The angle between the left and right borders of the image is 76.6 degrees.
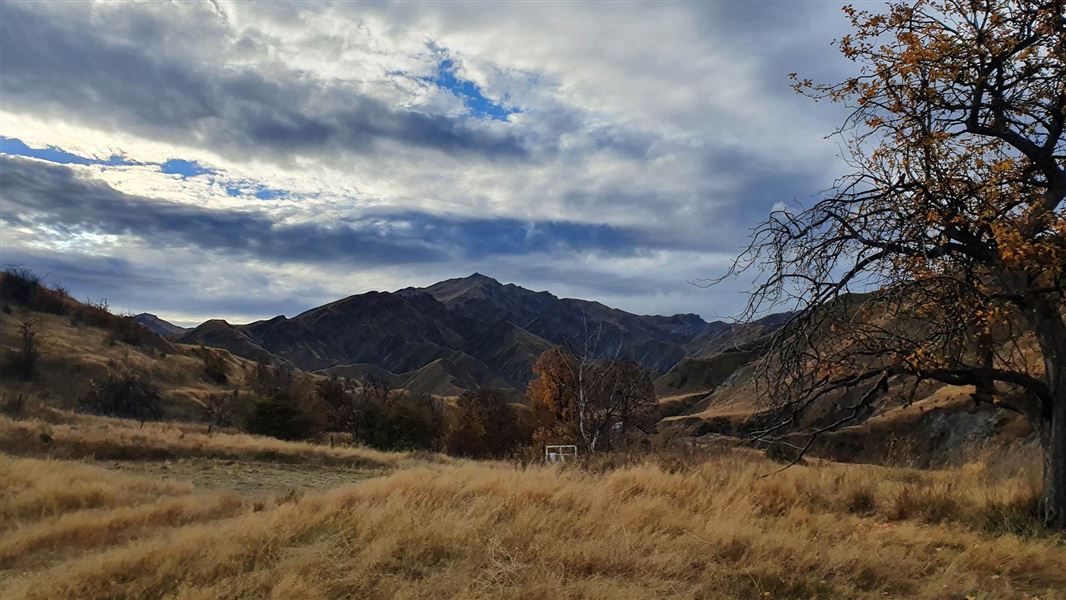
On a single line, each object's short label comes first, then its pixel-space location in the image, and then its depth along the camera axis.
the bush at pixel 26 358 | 61.65
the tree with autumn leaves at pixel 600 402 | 25.95
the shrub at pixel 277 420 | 43.88
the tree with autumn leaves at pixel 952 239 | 7.84
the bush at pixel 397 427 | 48.62
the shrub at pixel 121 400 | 55.50
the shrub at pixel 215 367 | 81.75
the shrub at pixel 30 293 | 81.62
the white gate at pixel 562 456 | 14.79
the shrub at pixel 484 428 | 51.25
